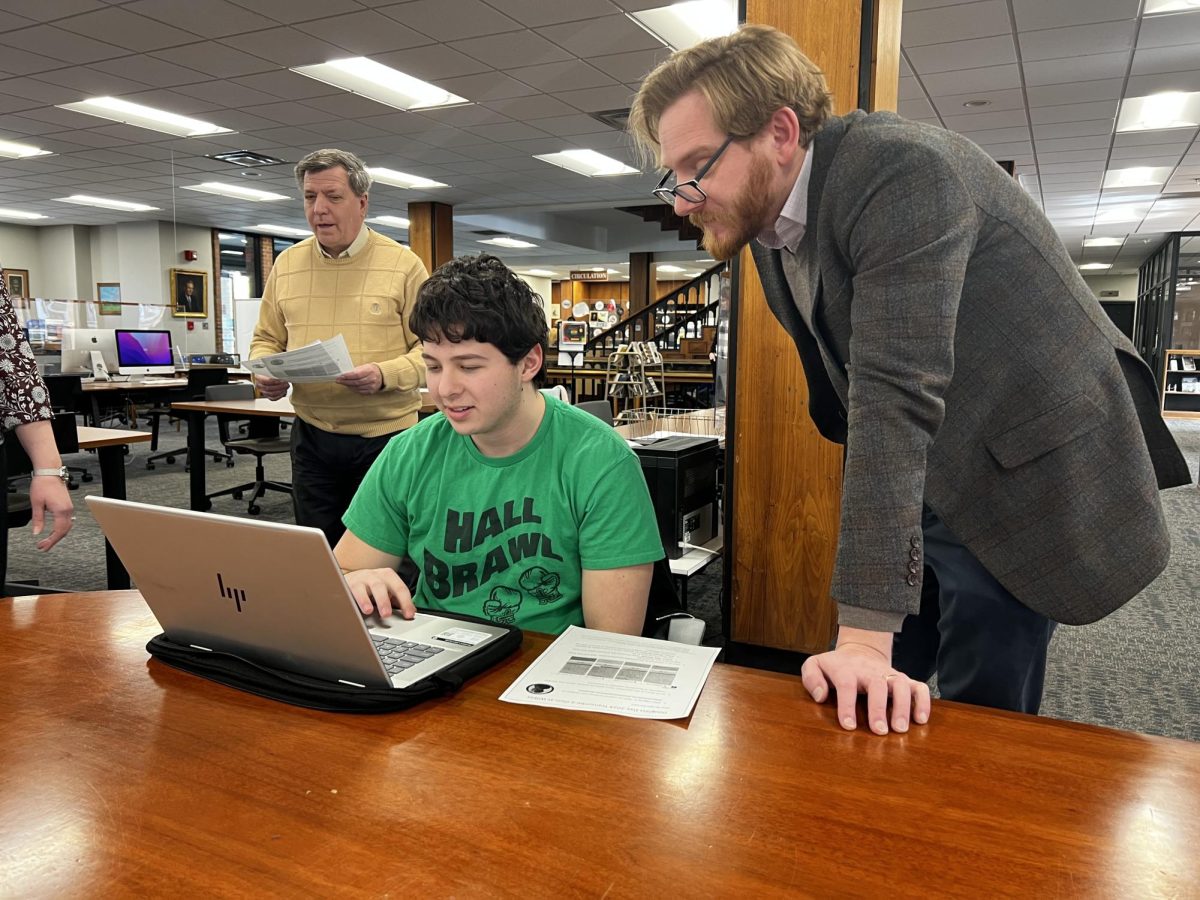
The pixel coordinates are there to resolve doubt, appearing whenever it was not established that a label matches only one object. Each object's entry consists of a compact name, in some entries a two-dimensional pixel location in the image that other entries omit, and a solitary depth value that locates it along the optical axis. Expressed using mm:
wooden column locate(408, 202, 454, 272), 10898
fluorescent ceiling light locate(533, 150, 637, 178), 8414
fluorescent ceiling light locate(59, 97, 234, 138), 6883
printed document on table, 919
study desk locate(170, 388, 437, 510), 4957
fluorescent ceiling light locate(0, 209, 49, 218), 12338
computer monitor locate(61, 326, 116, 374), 7613
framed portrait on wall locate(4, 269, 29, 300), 13609
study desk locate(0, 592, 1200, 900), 634
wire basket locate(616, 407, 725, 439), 3396
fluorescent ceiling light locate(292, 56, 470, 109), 5875
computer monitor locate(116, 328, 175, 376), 8179
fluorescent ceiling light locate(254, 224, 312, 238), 13758
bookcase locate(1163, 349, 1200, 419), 14609
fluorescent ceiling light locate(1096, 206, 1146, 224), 11070
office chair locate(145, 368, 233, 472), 7305
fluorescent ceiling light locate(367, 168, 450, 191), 9266
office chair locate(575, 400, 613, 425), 3008
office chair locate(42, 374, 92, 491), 5855
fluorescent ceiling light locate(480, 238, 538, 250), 15297
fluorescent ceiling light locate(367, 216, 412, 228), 12297
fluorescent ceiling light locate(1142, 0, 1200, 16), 4523
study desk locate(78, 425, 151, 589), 3494
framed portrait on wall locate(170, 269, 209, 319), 12953
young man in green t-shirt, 1295
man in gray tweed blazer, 929
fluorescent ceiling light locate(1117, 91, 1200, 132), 6281
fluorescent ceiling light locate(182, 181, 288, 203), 10055
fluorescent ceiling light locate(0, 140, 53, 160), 8312
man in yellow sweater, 2672
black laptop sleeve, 908
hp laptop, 852
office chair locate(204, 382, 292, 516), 5188
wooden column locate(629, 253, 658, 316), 15992
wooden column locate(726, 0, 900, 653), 2783
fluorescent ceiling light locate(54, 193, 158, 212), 11039
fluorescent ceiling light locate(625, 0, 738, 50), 4762
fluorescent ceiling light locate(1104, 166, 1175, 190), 8648
